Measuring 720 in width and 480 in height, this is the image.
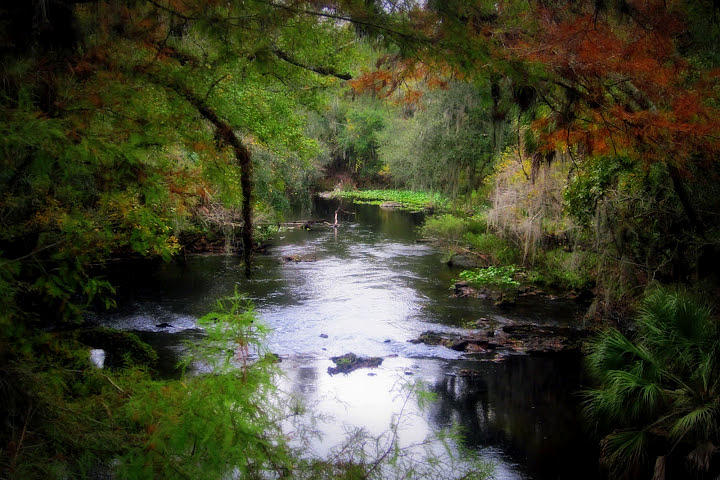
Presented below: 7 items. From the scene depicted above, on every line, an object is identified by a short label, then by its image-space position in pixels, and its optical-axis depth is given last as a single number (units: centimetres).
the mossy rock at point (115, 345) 716
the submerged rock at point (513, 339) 1179
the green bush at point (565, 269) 1418
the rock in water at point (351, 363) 1062
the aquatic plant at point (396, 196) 3817
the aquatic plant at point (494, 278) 1573
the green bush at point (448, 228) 2173
